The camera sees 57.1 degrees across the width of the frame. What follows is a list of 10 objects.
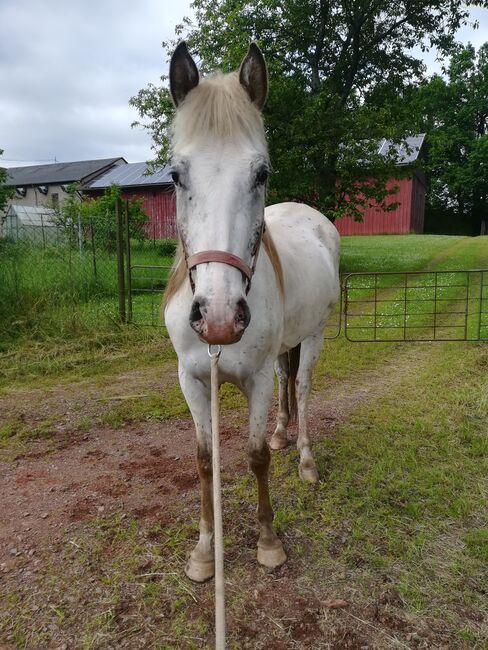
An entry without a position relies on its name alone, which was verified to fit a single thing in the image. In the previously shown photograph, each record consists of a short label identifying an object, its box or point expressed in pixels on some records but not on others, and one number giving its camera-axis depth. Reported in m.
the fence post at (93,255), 7.27
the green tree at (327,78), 11.09
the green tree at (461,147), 36.94
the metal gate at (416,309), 6.90
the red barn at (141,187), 25.26
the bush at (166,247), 10.44
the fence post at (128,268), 6.83
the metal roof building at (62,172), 42.03
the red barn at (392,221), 29.14
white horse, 1.58
